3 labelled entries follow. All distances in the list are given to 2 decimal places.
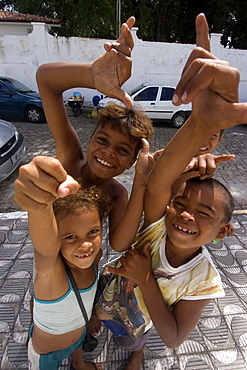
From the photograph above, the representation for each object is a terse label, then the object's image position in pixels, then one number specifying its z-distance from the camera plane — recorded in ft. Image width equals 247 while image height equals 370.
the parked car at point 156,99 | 26.48
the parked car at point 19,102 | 25.20
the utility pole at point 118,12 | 31.87
